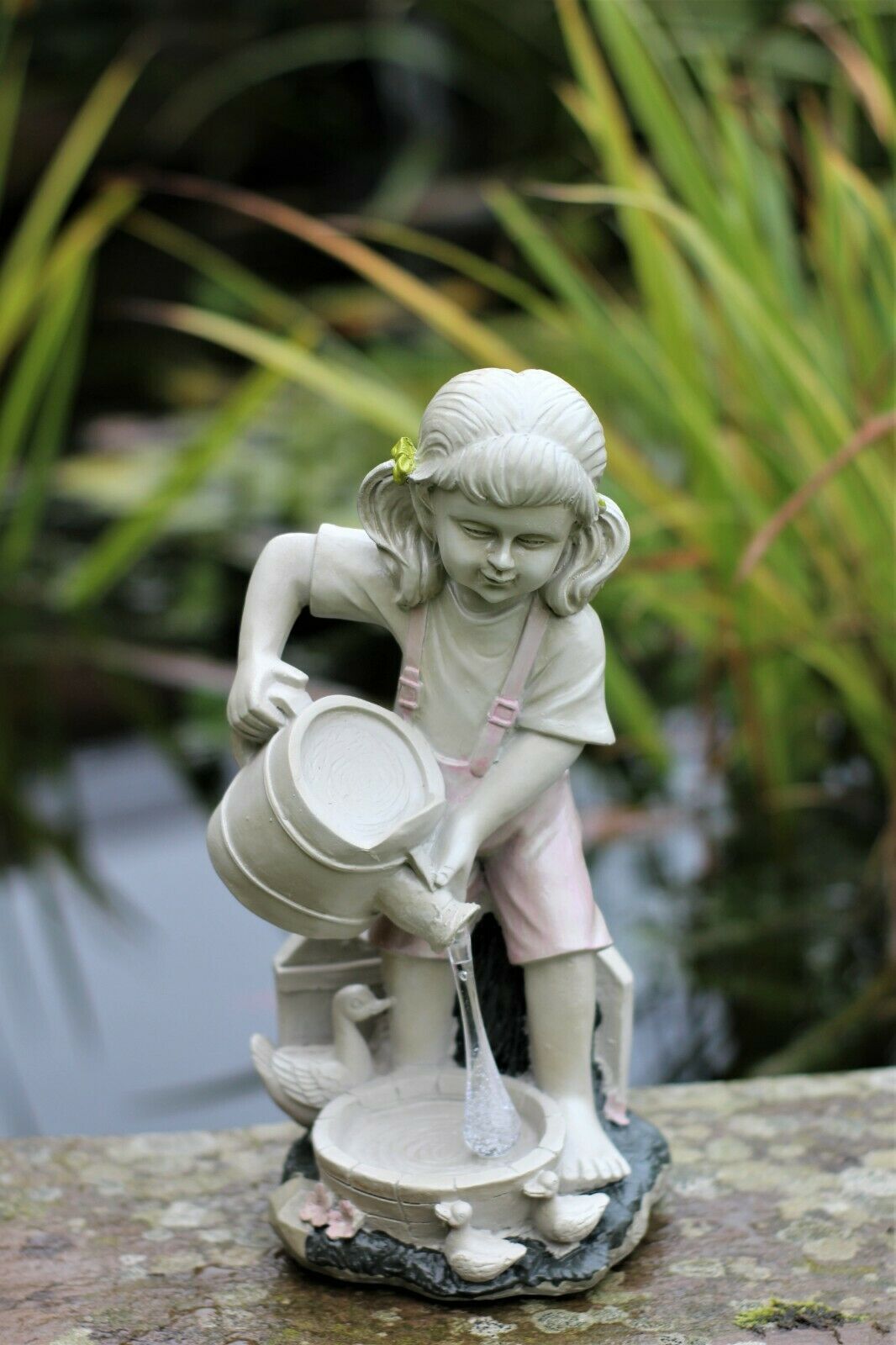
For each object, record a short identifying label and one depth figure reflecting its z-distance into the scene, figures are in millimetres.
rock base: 1328
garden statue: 1305
